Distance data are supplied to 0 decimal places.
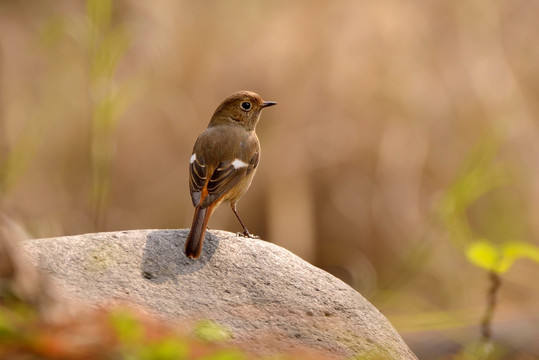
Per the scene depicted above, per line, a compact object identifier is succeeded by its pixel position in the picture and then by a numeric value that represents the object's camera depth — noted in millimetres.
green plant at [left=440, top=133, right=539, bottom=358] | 7586
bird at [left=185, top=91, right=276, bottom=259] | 9086
